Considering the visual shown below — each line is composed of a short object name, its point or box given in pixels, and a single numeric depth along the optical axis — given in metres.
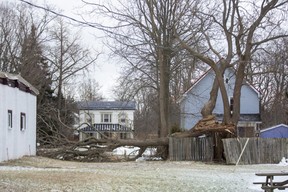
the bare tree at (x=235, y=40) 30.52
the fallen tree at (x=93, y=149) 29.88
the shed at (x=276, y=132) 41.81
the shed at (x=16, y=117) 23.05
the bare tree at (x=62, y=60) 60.28
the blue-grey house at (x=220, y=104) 53.16
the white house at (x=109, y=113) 81.81
